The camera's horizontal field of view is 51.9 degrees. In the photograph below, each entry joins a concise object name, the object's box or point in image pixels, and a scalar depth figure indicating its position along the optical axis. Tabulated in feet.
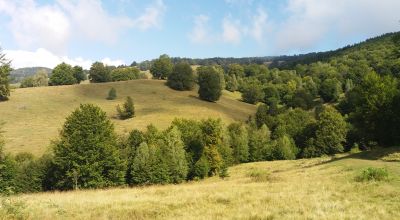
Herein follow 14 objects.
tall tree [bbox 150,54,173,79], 524.11
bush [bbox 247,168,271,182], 104.75
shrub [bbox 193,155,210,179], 234.42
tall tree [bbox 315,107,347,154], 289.94
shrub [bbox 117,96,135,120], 349.20
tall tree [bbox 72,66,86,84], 552.00
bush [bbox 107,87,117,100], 403.75
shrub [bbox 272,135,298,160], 296.26
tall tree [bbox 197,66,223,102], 426.51
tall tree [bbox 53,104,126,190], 186.91
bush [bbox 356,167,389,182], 74.49
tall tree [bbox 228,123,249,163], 307.99
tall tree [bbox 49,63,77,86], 522.06
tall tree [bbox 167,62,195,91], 451.94
